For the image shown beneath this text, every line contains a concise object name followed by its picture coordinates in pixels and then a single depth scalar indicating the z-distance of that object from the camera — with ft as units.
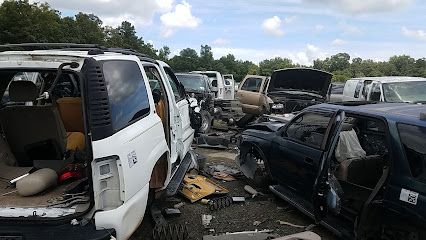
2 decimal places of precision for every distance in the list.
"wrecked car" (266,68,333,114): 42.60
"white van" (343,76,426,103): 35.19
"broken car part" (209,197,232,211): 19.58
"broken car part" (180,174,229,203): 20.57
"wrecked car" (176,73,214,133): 43.96
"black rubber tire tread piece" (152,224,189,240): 13.69
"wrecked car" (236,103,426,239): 13.16
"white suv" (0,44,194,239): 10.49
